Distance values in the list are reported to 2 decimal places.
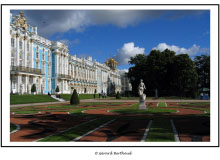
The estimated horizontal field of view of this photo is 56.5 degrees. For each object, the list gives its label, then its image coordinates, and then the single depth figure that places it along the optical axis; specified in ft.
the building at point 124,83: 419.99
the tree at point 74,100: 88.48
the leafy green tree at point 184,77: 164.96
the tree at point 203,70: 191.83
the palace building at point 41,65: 130.93
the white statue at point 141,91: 61.46
